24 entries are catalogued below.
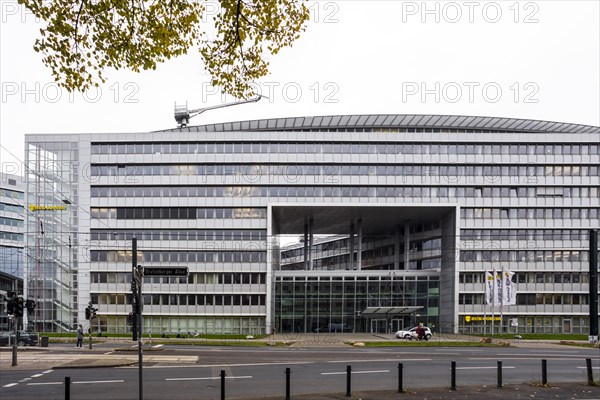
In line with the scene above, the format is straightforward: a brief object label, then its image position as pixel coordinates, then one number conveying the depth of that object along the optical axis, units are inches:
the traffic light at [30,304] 1217.6
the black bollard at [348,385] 580.1
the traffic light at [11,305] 1034.1
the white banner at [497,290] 1966.0
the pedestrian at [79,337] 1418.6
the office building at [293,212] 2534.4
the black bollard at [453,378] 630.5
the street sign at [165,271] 518.0
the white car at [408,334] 2014.0
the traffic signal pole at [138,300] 448.5
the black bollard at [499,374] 659.8
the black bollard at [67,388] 494.9
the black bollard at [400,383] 604.8
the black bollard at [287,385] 560.8
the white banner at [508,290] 1971.8
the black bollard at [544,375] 674.8
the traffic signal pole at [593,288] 1676.9
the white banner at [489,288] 1971.0
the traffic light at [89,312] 1635.1
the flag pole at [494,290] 1963.6
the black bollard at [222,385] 542.3
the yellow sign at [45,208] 2541.8
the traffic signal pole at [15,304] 1029.8
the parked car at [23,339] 1439.1
